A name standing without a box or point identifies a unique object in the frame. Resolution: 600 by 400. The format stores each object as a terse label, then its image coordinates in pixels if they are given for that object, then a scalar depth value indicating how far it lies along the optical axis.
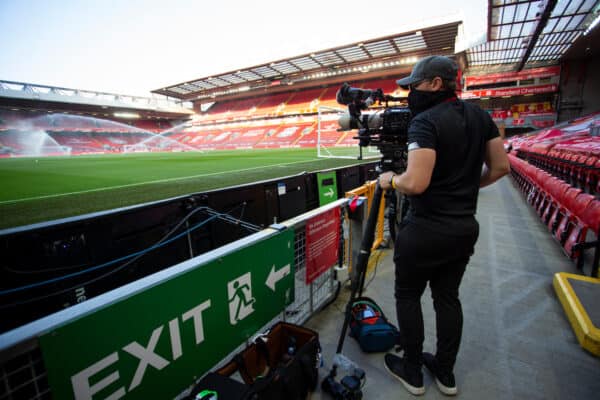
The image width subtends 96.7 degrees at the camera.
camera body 1.41
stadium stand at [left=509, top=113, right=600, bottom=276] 2.84
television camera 1.65
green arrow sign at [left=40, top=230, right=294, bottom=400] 0.84
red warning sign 2.03
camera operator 1.26
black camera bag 1.25
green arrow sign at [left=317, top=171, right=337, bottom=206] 4.58
